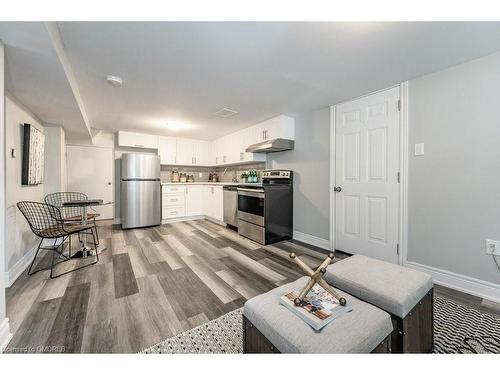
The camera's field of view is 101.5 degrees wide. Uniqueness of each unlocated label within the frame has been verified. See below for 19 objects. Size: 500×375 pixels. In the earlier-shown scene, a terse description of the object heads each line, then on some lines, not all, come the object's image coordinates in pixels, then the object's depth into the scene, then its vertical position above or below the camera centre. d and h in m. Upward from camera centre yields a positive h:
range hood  3.34 +0.71
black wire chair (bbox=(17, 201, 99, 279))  2.21 -0.50
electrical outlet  1.74 -0.49
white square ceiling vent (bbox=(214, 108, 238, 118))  3.18 +1.20
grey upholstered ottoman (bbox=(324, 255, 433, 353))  1.00 -0.55
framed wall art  2.41 +0.38
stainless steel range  3.26 -0.38
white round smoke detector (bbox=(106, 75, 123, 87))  2.11 +1.12
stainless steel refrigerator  4.20 -0.10
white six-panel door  2.39 +0.17
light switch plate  2.14 +0.42
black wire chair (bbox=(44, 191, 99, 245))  3.00 -0.25
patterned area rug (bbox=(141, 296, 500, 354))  1.22 -0.95
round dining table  2.58 -0.44
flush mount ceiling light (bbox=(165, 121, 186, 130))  3.87 +1.21
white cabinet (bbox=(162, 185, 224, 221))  4.68 -0.35
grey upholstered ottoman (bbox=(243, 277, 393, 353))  0.75 -0.57
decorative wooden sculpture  0.94 -0.45
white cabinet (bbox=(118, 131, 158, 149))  4.44 +1.04
